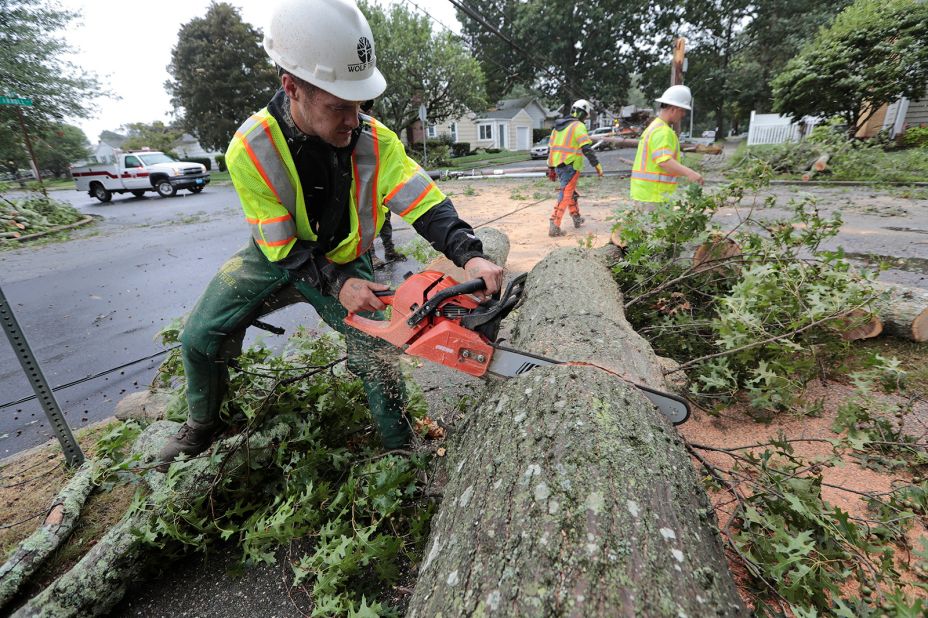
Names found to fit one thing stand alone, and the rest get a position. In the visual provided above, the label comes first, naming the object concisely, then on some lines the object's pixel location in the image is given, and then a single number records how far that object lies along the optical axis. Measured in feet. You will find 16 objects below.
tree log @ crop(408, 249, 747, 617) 3.24
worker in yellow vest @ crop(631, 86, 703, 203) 14.24
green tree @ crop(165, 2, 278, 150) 105.29
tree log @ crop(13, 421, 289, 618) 5.18
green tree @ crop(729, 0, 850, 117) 92.84
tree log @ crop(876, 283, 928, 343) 9.86
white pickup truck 54.65
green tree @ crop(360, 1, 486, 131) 80.12
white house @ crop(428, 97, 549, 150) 131.95
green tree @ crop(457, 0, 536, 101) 132.36
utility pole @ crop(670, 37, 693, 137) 35.53
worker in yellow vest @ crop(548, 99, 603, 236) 21.61
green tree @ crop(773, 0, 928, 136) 38.88
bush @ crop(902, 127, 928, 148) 44.32
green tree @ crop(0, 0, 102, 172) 28.30
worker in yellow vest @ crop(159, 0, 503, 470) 5.34
